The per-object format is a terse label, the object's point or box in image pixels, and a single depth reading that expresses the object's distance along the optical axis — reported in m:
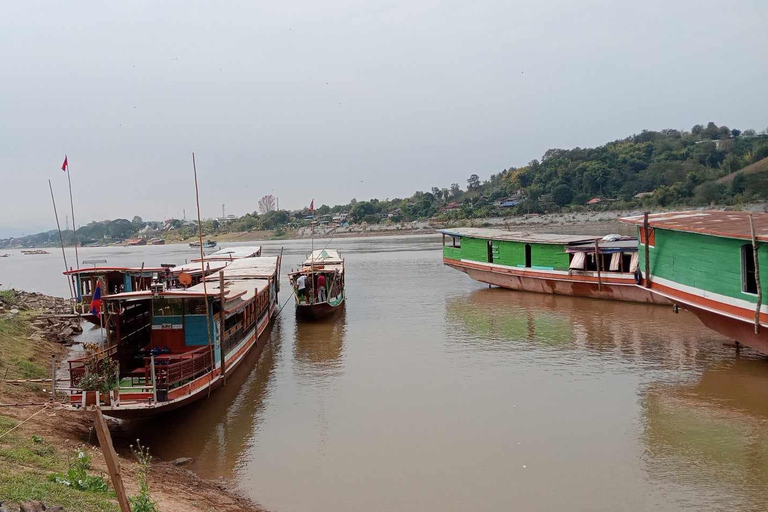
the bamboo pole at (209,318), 11.34
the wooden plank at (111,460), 5.21
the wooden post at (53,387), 9.28
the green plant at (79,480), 6.47
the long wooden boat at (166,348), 9.59
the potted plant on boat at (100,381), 9.32
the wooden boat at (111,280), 19.48
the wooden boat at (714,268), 12.24
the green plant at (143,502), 5.81
